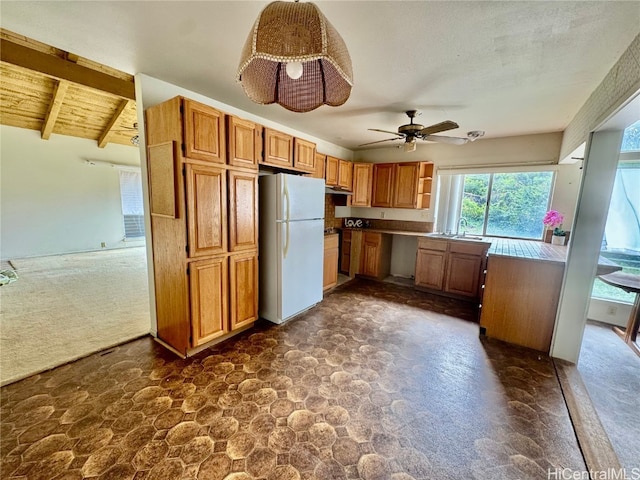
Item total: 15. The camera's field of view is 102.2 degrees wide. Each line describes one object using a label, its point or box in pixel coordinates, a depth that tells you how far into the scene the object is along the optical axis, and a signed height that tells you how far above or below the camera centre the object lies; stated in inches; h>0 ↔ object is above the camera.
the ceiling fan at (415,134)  115.7 +34.7
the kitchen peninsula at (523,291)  102.7 -32.4
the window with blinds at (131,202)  268.5 -4.4
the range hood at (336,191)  188.4 +11.0
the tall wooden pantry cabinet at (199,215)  86.2 -5.3
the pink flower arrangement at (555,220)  140.8 -3.3
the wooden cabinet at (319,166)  158.7 +24.1
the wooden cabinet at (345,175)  181.5 +22.7
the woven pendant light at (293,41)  39.0 +25.2
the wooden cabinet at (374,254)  190.9 -35.0
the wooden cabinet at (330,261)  165.2 -36.2
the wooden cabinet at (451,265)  153.8 -34.2
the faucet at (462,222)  179.6 -7.7
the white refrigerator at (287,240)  116.0 -17.2
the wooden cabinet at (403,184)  181.3 +17.6
